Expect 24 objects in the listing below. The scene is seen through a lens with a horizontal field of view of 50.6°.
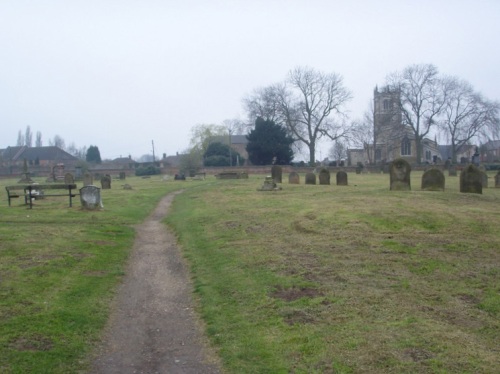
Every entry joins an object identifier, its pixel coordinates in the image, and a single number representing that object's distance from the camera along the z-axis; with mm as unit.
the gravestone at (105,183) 36594
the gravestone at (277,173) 38406
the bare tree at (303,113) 78875
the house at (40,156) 109088
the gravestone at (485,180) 28423
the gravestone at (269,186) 27969
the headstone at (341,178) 32297
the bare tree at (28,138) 148000
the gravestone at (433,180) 22984
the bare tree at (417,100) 73544
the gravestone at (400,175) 23531
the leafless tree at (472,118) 73938
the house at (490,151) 88125
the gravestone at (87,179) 34875
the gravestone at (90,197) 21500
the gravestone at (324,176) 33812
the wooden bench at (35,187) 22381
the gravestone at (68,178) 39625
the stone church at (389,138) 75375
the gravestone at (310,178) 34875
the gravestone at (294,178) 36669
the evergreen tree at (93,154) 117688
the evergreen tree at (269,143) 75812
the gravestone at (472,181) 22062
